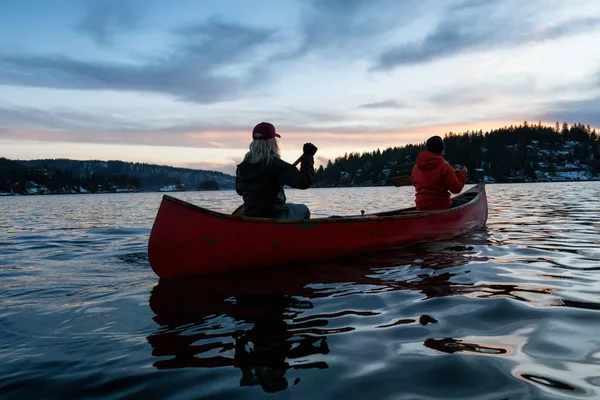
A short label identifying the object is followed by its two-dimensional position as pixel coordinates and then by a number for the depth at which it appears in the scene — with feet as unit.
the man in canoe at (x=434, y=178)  29.04
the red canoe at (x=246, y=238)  18.88
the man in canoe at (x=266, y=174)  20.52
